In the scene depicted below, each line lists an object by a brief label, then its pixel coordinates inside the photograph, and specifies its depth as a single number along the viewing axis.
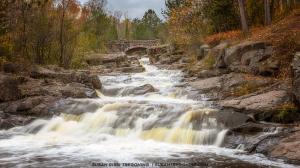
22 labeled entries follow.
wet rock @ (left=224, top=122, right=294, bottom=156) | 13.63
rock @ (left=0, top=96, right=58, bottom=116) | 19.38
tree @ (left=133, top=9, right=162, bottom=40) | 103.38
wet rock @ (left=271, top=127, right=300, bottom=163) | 12.42
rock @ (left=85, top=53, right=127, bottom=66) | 41.80
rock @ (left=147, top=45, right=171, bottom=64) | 49.79
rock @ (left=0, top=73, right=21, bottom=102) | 20.81
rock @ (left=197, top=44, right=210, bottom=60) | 32.56
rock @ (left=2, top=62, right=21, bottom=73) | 23.75
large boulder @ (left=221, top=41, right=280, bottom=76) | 21.74
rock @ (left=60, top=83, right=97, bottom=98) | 21.94
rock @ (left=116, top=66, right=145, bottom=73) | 35.75
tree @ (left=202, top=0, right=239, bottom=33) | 34.24
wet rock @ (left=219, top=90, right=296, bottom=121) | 15.75
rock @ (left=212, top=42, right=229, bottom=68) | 26.09
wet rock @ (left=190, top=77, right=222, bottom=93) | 22.29
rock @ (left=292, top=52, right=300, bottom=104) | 15.53
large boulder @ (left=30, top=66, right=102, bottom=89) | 23.78
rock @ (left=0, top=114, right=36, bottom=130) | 18.30
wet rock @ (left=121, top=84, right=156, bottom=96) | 23.56
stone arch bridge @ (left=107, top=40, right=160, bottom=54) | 82.44
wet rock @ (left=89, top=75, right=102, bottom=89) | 24.96
